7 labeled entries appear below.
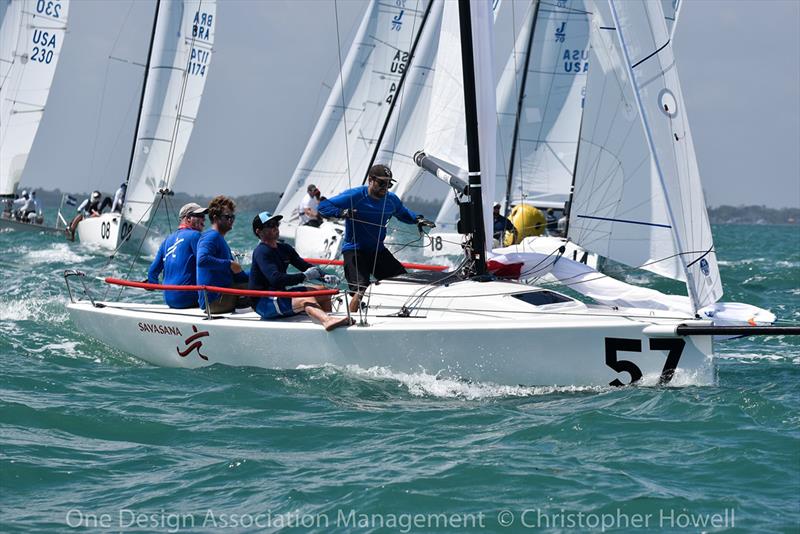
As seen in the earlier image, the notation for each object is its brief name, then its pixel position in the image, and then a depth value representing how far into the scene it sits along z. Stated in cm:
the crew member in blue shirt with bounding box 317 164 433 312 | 1689
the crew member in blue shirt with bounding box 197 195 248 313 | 1694
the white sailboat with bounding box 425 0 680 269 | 4184
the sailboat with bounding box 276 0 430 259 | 4491
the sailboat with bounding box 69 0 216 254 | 4409
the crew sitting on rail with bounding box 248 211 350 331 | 1623
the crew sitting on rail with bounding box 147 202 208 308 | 1787
